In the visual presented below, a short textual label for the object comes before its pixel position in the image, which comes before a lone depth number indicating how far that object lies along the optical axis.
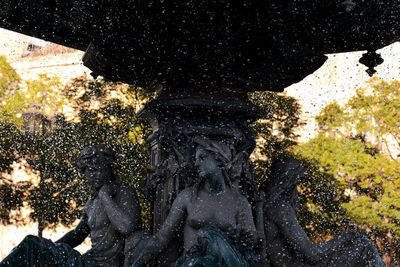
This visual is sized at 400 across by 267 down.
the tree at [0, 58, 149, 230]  14.40
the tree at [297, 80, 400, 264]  18.09
